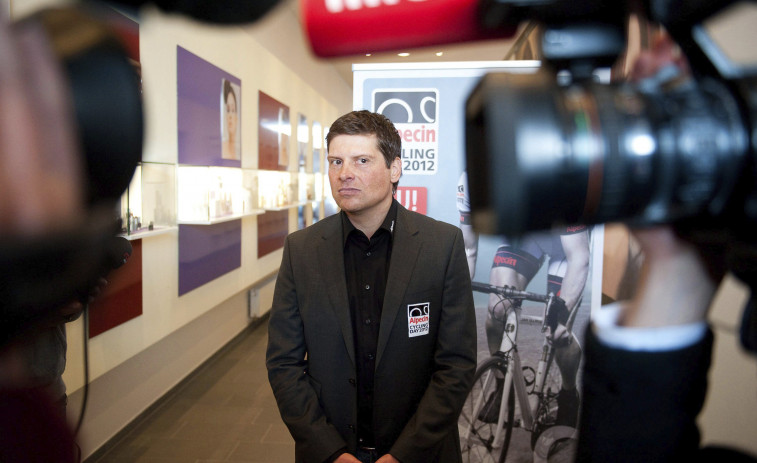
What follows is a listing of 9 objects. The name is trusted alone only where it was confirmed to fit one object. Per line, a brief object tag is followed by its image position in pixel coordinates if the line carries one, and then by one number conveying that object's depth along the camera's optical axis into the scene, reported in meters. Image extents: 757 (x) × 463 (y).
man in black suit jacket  1.52
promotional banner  2.34
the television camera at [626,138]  0.46
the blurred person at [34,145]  0.35
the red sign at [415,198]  2.43
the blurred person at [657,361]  0.52
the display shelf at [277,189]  5.31
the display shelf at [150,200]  2.77
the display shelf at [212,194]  3.60
